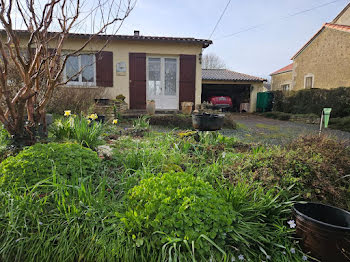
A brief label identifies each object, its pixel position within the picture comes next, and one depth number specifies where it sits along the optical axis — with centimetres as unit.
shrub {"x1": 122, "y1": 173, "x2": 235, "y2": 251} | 122
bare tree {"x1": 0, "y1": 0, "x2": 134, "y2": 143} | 222
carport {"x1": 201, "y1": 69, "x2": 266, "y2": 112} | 1542
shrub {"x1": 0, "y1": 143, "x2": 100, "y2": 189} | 165
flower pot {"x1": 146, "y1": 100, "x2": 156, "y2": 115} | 824
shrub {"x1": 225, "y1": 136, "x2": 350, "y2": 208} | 168
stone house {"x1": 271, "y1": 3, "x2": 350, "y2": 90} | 1171
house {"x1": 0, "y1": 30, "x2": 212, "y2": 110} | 883
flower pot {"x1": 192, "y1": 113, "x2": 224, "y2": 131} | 351
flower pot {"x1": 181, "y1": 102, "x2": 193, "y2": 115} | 853
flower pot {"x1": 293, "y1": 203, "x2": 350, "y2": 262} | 123
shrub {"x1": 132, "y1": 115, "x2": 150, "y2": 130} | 464
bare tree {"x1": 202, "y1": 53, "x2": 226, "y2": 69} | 3184
